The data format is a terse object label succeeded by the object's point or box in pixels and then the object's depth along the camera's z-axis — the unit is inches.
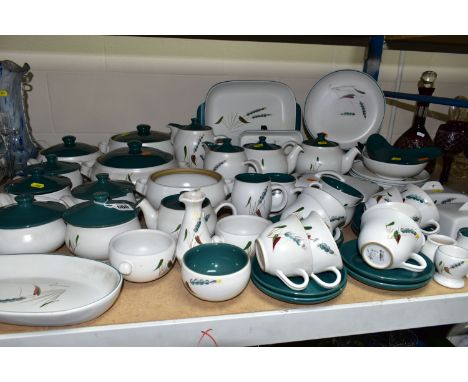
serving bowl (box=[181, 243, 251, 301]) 22.4
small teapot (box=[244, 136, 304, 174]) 37.9
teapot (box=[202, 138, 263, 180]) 36.2
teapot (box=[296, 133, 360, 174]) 40.0
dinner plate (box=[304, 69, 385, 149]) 48.9
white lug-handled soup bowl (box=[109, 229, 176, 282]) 23.5
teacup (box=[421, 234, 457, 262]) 28.0
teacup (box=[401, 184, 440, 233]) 30.6
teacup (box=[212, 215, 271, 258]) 26.7
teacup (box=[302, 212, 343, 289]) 24.1
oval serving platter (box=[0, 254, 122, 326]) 21.4
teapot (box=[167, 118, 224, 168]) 40.6
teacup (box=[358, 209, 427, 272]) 24.9
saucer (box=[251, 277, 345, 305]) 23.0
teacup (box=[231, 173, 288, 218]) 31.3
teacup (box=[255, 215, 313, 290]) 23.4
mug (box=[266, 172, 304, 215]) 34.1
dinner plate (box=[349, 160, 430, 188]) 39.5
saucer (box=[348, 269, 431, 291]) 24.9
